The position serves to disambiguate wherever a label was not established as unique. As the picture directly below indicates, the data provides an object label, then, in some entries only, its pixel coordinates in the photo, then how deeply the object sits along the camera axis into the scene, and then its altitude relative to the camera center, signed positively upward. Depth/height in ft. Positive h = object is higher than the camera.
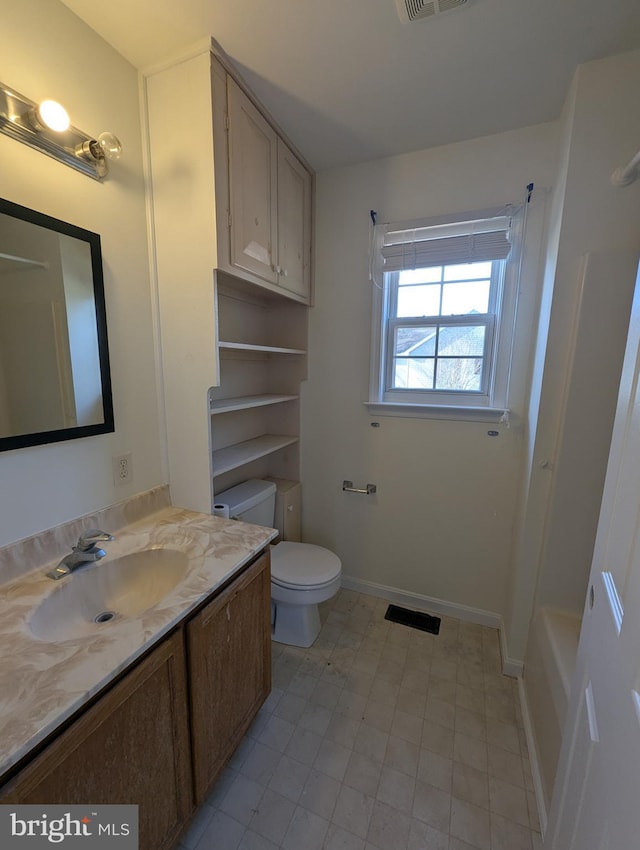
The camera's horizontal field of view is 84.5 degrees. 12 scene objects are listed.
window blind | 5.71 +2.17
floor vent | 6.61 -4.72
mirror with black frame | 3.35 +0.32
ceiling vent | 3.51 +3.64
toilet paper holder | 7.16 -2.40
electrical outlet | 4.53 -1.35
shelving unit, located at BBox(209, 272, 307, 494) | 6.37 -0.30
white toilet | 5.75 -3.38
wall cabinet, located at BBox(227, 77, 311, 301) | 4.61 +2.50
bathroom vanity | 2.19 -2.50
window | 5.88 +1.03
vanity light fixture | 3.22 +2.24
